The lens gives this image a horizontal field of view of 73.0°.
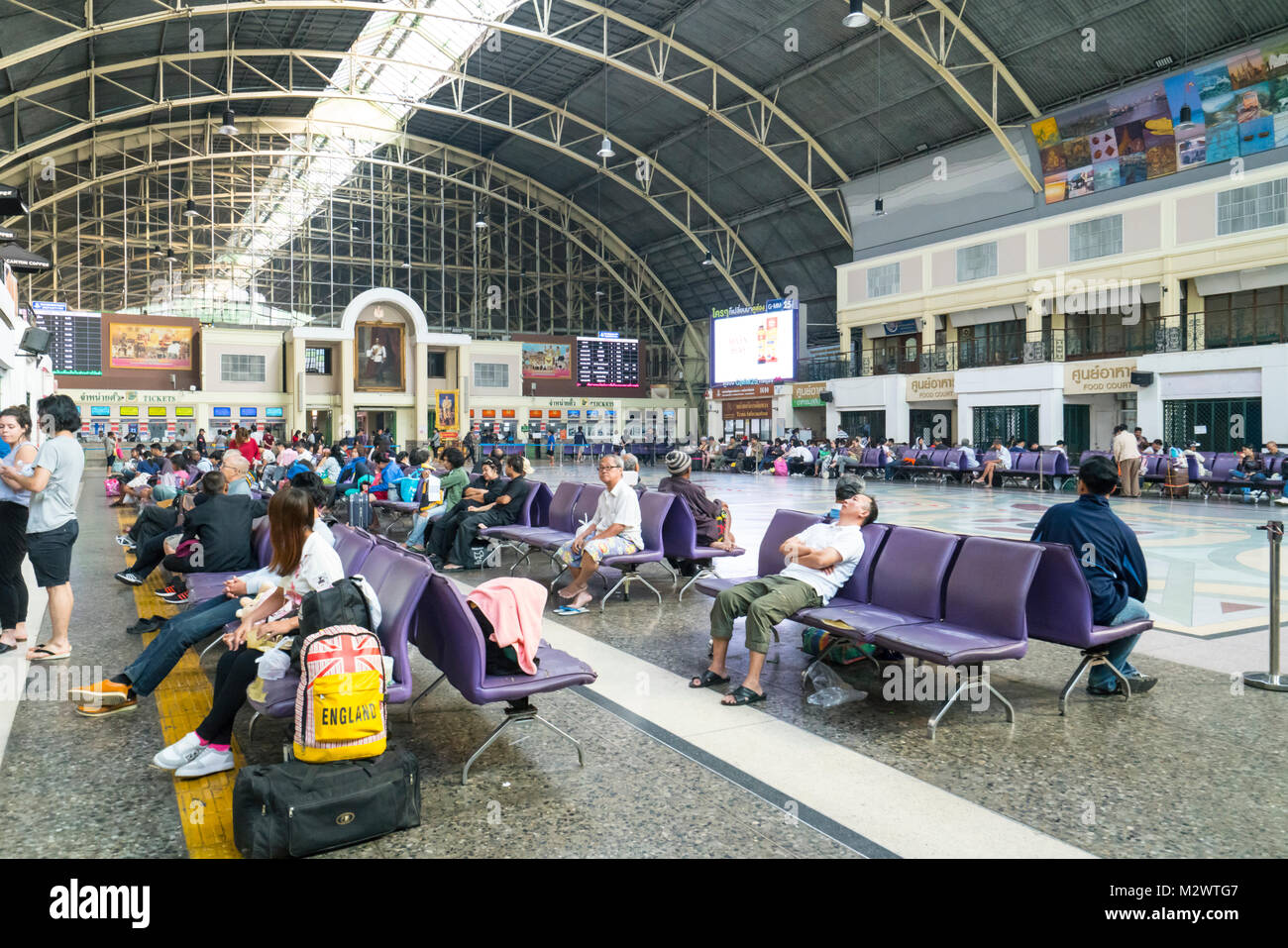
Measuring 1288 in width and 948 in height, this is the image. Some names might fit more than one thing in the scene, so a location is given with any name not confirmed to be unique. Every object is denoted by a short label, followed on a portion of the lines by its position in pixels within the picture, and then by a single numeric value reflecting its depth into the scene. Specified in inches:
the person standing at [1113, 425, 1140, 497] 776.9
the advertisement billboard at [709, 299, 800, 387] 1235.9
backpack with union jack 125.7
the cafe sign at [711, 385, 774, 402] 1246.8
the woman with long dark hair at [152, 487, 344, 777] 151.5
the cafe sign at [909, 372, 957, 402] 1285.7
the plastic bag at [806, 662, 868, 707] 193.9
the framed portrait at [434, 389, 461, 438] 1259.2
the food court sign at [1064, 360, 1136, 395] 1082.1
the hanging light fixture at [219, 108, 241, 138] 1144.2
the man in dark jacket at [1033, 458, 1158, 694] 191.8
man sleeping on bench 192.5
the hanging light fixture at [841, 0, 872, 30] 752.3
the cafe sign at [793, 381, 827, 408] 1509.6
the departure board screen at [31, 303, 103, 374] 1512.1
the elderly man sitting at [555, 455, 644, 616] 298.5
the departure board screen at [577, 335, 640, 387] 1780.3
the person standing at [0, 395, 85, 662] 216.7
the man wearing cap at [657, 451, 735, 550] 330.6
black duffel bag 117.6
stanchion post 200.1
